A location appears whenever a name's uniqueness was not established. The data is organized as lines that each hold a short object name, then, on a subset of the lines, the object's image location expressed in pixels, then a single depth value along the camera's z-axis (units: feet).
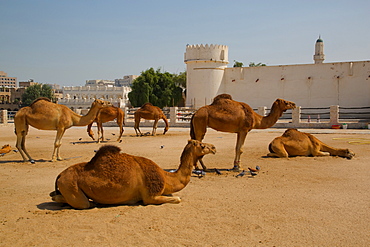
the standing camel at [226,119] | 33.76
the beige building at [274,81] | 138.00
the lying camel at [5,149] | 45.76
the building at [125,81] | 544.62
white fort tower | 153.17
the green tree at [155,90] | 185.78
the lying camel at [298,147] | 40.81
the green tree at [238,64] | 240.94
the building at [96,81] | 457.60
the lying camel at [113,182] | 21.13
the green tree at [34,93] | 288.10
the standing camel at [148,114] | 73.56
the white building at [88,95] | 231.30
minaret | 177.14
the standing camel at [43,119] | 39.68
